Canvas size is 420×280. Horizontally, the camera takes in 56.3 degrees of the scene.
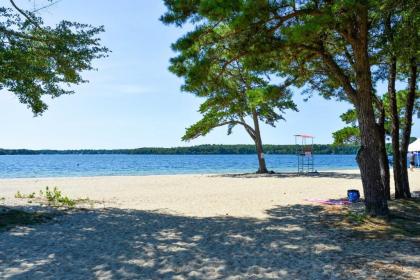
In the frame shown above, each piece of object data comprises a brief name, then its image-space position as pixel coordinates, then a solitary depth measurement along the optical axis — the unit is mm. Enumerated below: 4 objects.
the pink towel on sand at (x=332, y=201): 12511
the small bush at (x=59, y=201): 12531
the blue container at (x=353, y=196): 12544
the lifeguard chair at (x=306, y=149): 31778
